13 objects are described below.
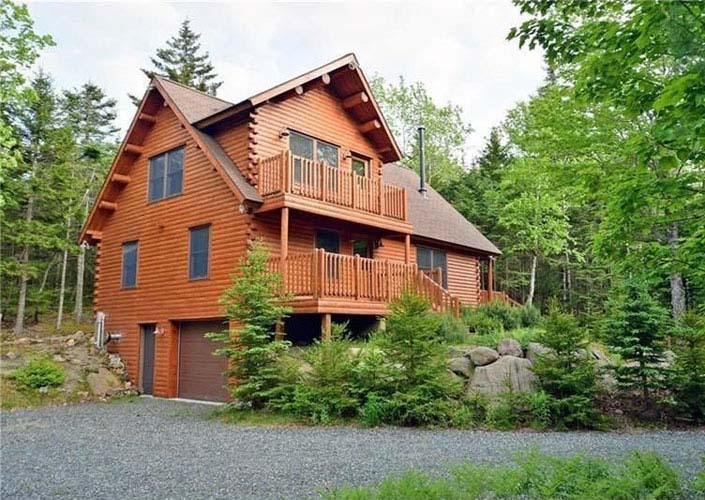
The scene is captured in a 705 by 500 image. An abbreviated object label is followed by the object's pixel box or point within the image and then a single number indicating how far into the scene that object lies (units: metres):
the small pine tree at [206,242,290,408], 10.17
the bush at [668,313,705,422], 8.74
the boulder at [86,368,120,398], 14.21
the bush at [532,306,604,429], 8.37
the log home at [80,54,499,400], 12.55
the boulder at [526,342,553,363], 9.84
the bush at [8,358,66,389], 13.30
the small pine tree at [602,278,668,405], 8.93
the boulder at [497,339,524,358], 10.24
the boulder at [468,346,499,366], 9.98
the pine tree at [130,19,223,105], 32.69
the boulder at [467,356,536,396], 9.27
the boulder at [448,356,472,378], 9.92
